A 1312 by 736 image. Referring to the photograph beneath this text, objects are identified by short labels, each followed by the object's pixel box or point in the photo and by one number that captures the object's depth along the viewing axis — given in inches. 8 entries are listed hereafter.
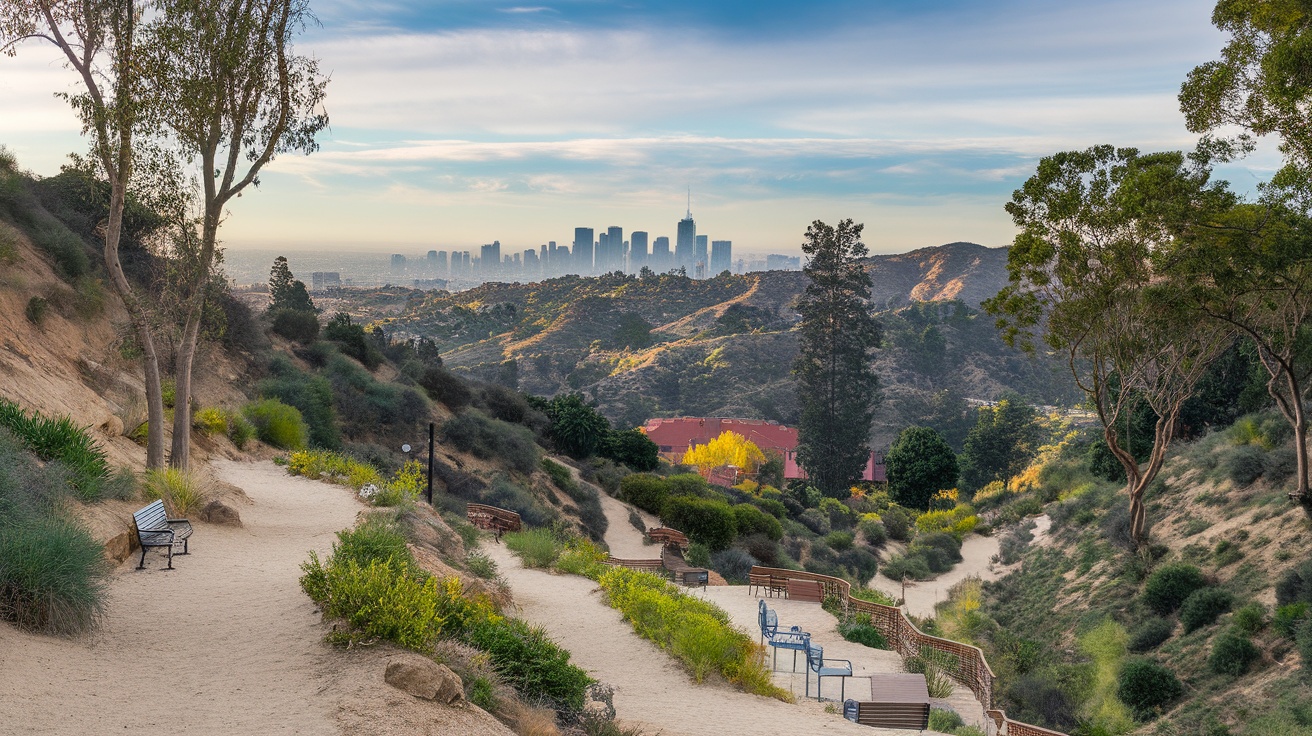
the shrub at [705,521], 1123.3
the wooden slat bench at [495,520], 848.9
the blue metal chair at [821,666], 424.2
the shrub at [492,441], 1258.6
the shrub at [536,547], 693.9
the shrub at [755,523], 1159.6
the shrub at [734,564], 940.6
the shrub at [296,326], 1321.4
